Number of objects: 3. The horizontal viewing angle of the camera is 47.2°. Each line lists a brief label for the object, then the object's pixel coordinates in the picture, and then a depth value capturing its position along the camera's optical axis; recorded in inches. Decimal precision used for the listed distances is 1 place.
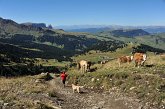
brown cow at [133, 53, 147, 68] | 1057.8
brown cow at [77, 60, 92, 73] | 1173.8
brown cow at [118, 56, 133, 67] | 1176.1
